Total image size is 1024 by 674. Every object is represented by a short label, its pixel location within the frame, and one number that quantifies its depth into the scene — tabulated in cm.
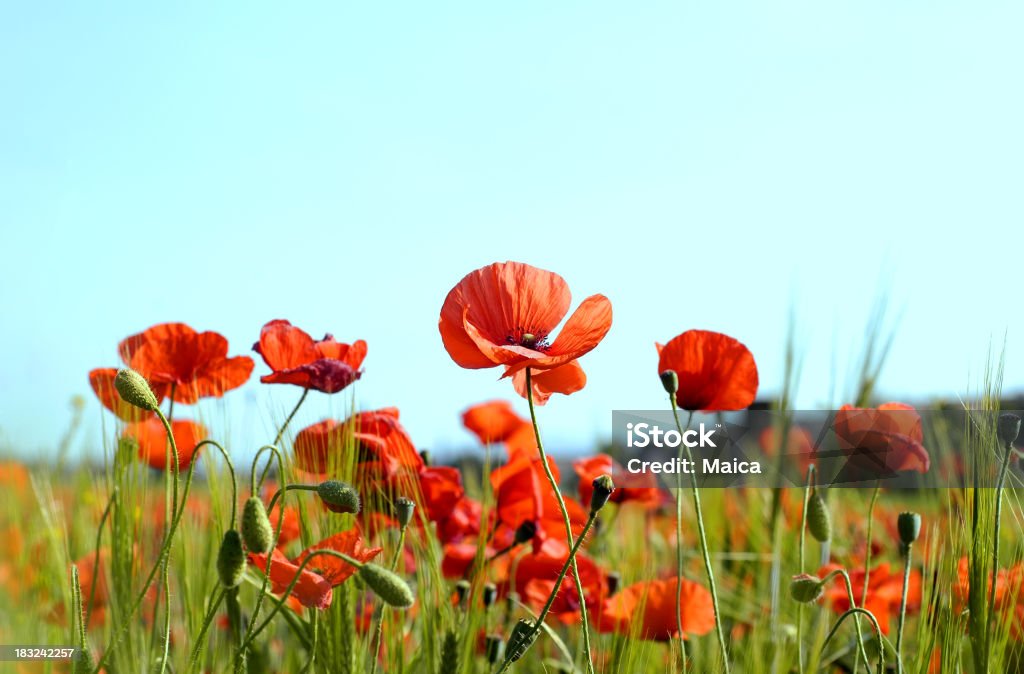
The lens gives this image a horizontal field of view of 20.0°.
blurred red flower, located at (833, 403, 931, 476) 129
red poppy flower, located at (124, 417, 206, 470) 130
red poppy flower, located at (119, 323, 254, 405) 128
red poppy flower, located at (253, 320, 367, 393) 125
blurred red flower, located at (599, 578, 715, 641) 134
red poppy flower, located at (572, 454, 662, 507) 136
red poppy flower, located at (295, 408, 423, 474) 125
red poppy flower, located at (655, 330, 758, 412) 125
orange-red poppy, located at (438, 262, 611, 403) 116
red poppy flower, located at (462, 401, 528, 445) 149
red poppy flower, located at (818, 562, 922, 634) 144
